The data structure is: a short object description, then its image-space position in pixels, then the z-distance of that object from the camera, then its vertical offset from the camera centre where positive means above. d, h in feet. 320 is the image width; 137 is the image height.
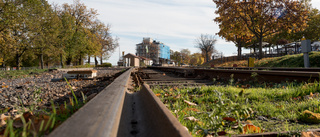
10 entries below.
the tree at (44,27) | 79.17 +17.91
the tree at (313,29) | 129.13 +22.72
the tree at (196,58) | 393.09 +12.04
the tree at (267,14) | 70.64 +18.79
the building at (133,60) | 231.05 +6.85
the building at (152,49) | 350.93 +31.85
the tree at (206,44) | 246.68 +26.12
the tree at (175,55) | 378.90 +19.21
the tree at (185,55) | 375.41 +18.92
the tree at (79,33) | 119.90 +22.60
